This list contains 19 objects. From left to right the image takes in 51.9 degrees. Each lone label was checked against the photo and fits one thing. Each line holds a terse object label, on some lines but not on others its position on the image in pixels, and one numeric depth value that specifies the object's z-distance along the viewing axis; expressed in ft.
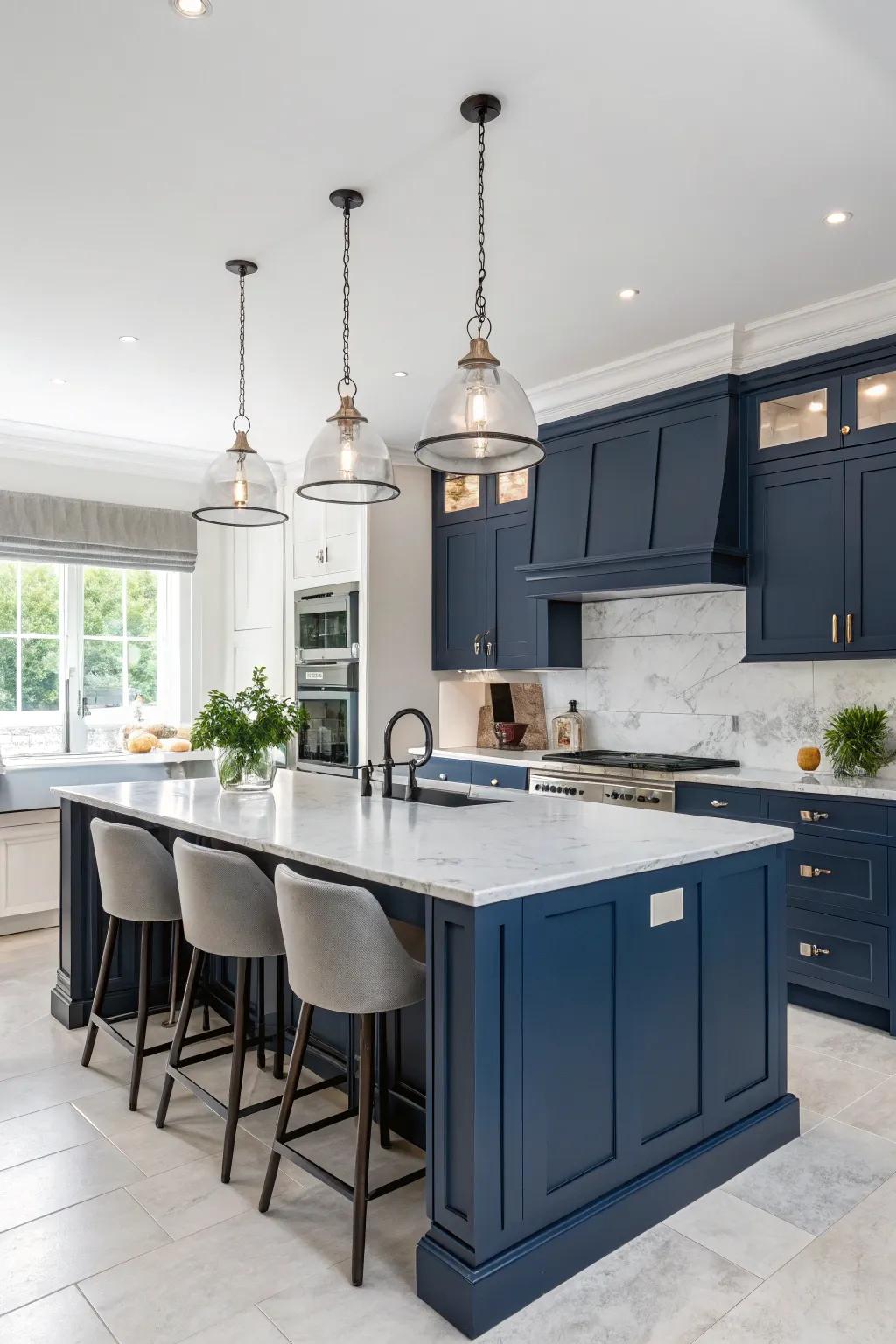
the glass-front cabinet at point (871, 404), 11.69
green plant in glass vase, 10.66
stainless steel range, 13.46
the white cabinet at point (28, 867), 15.65
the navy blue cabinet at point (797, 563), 12.24
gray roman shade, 17.58
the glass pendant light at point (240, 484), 10.69
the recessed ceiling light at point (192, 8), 6.45
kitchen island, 6.05
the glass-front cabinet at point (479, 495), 17.01
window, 18.02
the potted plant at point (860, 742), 12.26
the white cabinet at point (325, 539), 18.08
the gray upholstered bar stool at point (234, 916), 8.09
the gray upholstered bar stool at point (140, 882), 9.62
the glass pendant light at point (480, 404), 7.61
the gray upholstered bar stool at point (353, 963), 6.72
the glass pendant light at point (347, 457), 9.52
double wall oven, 17.97
